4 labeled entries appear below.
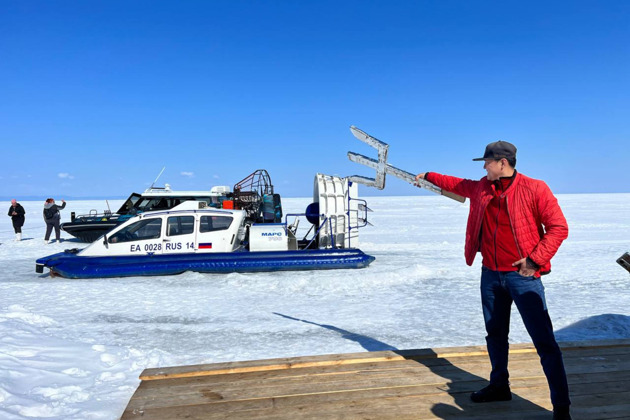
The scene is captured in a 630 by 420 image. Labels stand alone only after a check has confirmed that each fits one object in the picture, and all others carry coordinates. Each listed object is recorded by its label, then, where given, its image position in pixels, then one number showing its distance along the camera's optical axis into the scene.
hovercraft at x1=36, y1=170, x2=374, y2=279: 8.41
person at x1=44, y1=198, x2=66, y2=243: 14.15
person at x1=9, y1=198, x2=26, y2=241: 15.18
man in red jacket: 2.49
